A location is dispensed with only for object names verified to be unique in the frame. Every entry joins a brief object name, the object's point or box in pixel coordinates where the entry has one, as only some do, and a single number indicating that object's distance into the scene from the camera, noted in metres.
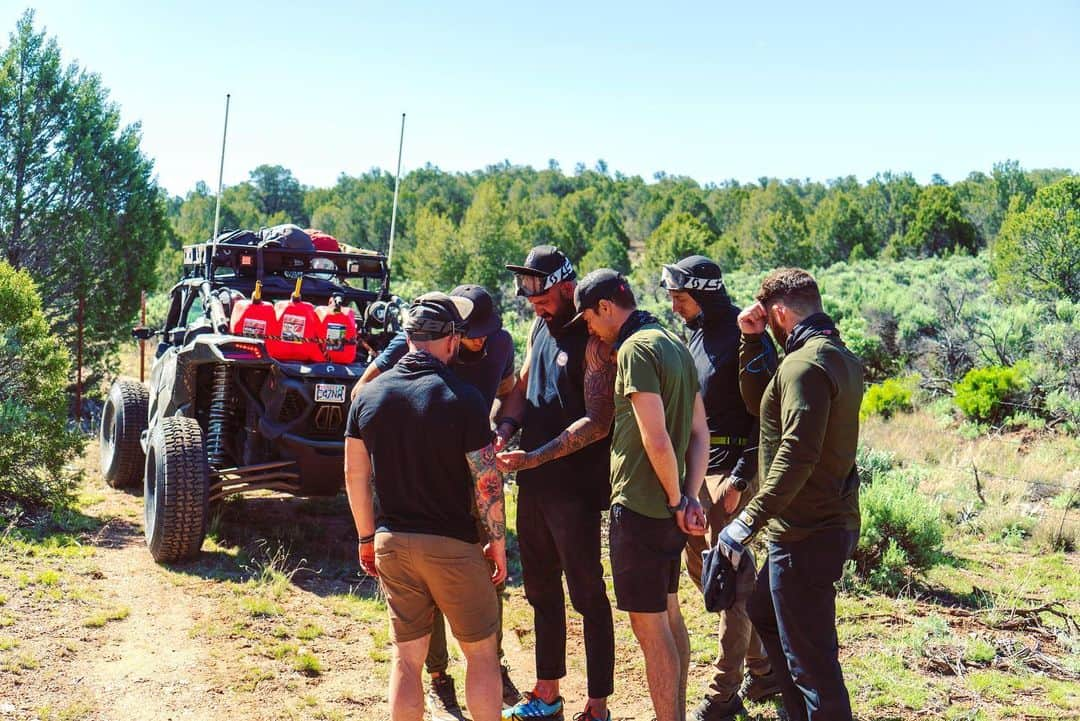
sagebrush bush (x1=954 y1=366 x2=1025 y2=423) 11.41
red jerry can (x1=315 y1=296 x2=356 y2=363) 6.74
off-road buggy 6.44
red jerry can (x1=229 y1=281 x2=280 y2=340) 6.68
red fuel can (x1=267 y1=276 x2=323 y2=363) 6.67
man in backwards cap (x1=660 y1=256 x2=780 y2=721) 4.46
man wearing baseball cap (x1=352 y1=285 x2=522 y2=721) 4.46
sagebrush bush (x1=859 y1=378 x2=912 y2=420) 12.27
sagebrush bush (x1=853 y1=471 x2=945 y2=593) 6.51
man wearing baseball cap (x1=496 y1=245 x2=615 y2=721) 4.25
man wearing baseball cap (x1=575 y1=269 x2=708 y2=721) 3.79
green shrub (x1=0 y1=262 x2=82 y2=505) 7.51
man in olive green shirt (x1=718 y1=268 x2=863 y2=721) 3.48
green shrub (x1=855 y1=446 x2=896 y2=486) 9.02
